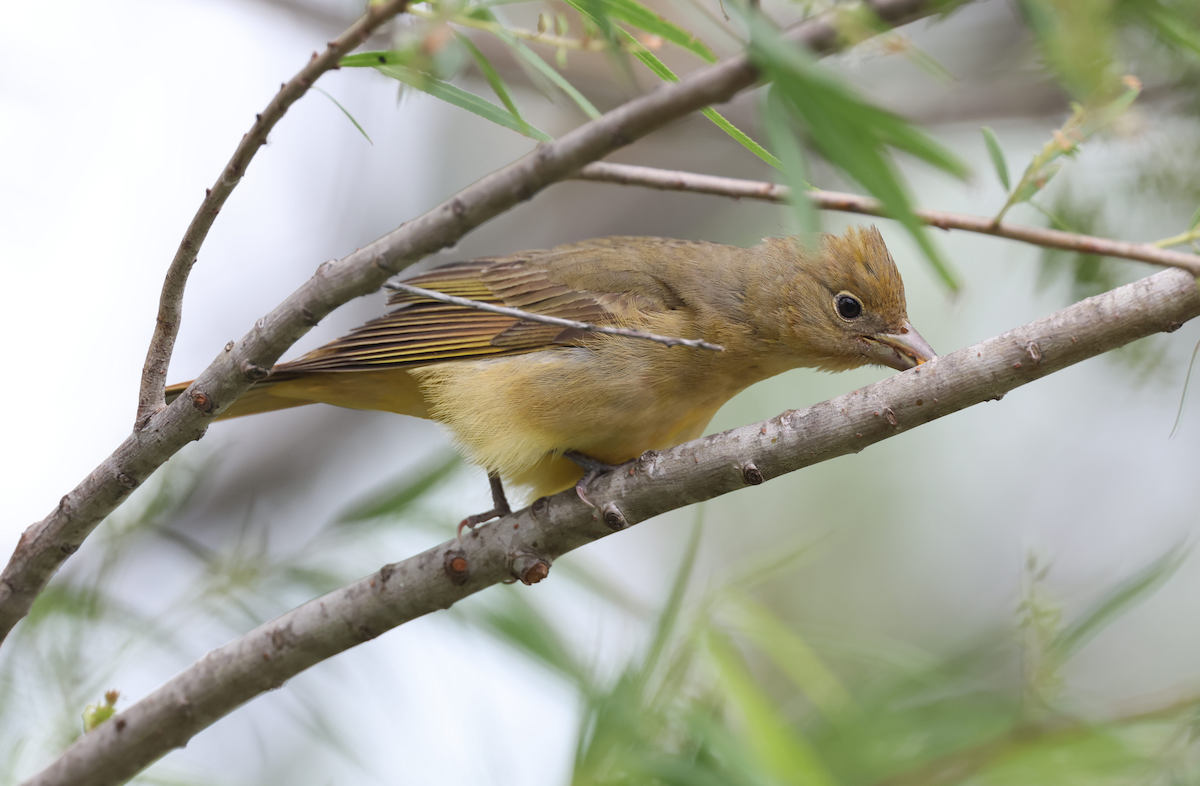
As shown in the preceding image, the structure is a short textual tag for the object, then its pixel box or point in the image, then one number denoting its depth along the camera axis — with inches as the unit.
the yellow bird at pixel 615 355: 188.9
